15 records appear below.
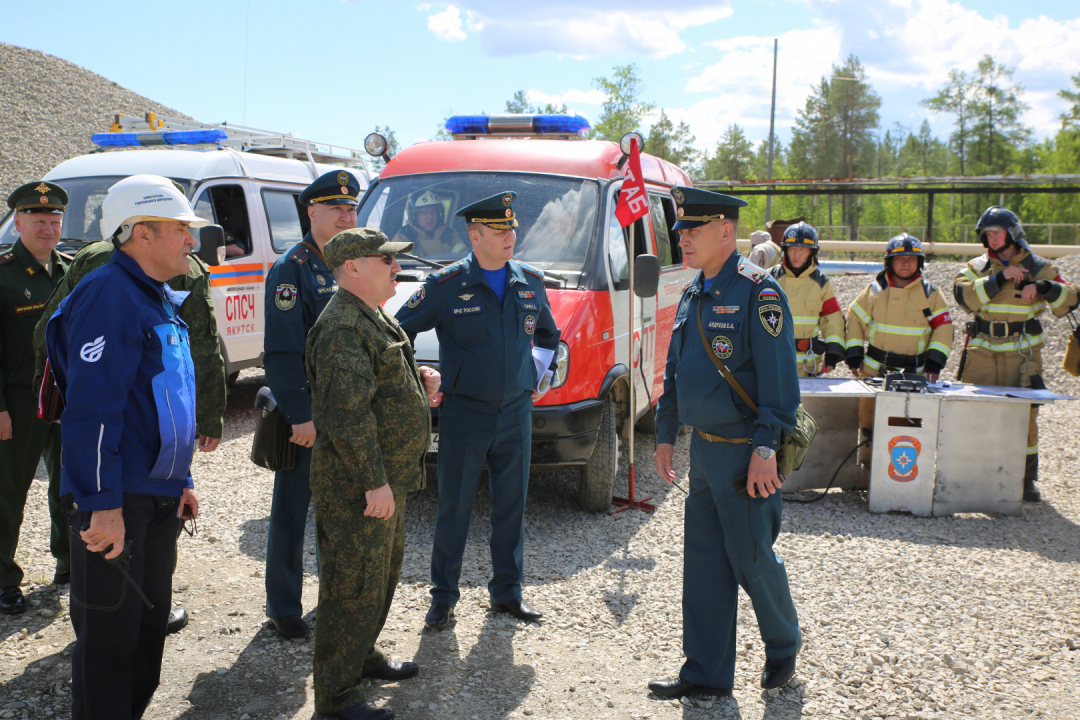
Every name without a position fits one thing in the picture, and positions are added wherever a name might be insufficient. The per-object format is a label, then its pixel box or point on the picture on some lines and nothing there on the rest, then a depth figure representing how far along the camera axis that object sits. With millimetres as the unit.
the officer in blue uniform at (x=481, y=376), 3695
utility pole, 40144
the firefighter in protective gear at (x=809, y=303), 6652
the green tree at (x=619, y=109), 36469
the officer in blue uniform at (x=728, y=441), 3031
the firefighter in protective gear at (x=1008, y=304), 6117
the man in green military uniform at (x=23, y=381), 3960
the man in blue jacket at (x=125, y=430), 2305
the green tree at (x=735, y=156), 64250
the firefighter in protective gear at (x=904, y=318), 6199
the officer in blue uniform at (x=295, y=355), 3322
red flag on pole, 5429
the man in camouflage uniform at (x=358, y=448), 2672
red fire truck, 4793
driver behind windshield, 5270
